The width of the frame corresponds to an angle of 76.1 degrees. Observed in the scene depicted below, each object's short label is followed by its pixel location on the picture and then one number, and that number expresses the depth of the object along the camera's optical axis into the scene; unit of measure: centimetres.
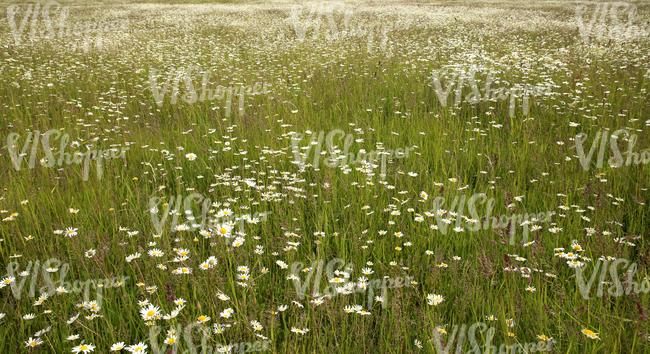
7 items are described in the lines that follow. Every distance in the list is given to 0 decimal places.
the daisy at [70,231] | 264
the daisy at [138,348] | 186
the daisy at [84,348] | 183
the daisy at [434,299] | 218
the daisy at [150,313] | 197
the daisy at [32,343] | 183
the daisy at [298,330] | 188
